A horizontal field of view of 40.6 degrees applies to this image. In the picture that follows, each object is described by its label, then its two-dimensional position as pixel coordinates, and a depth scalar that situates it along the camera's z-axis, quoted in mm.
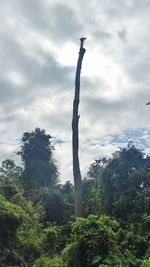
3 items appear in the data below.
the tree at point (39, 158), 16681
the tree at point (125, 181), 10010
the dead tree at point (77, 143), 10265
